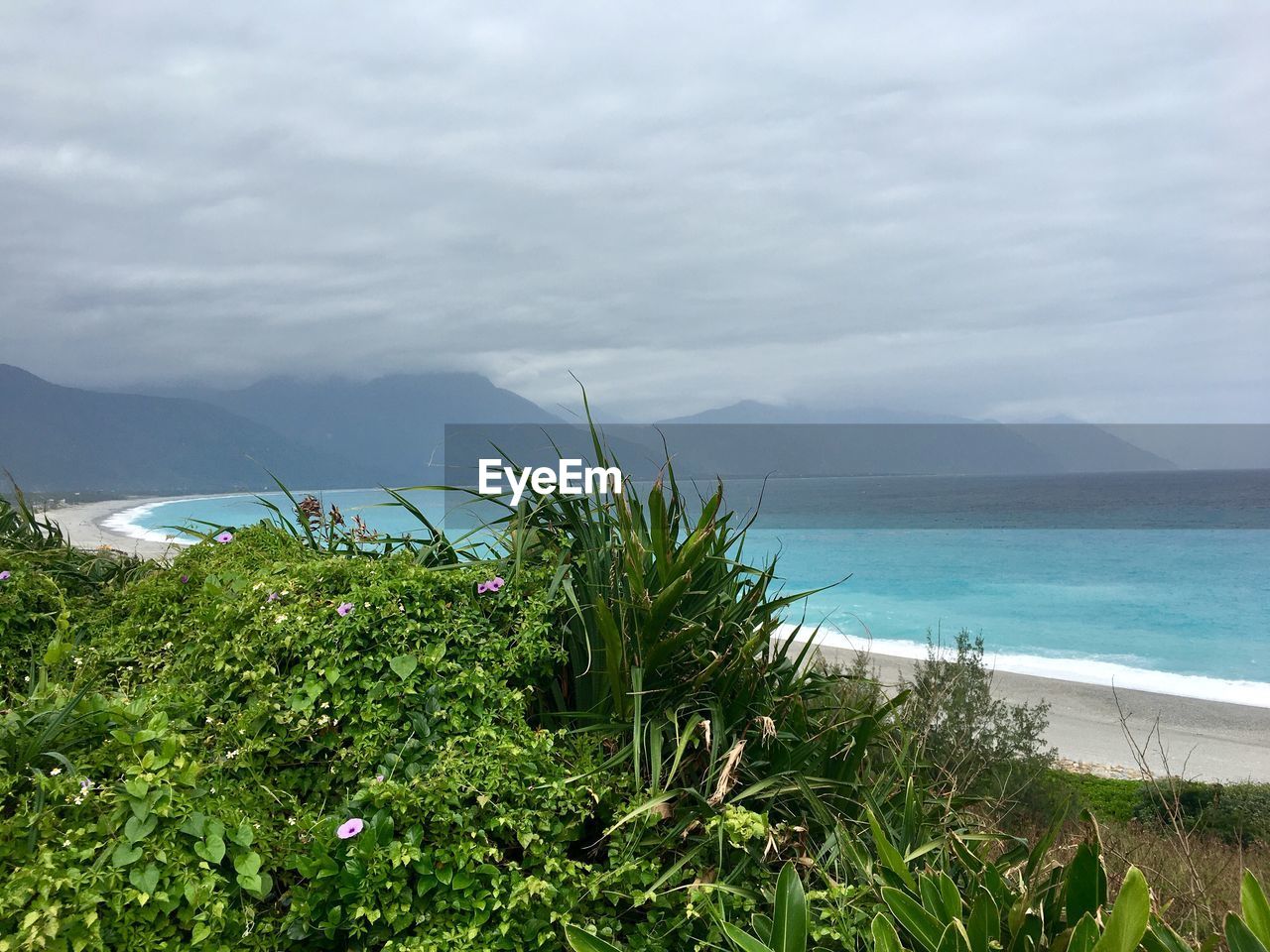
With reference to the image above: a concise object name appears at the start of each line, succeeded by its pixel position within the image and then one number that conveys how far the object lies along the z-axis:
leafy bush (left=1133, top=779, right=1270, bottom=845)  8.72
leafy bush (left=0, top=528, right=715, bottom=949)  2.09
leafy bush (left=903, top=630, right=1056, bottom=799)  6.29
